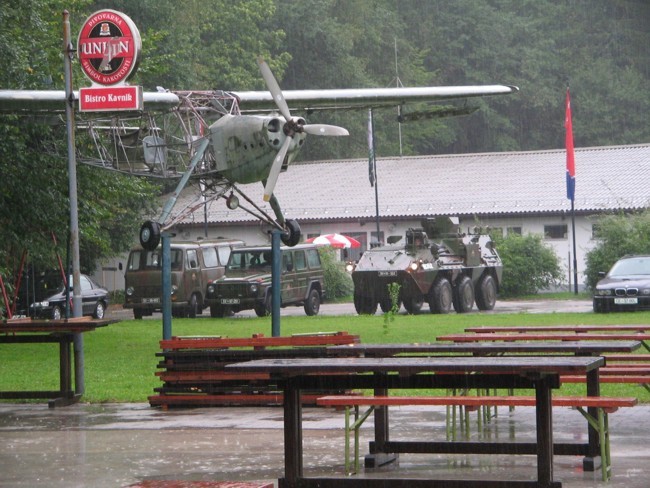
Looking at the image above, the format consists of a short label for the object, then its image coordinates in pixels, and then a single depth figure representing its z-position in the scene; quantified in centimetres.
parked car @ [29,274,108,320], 3716
